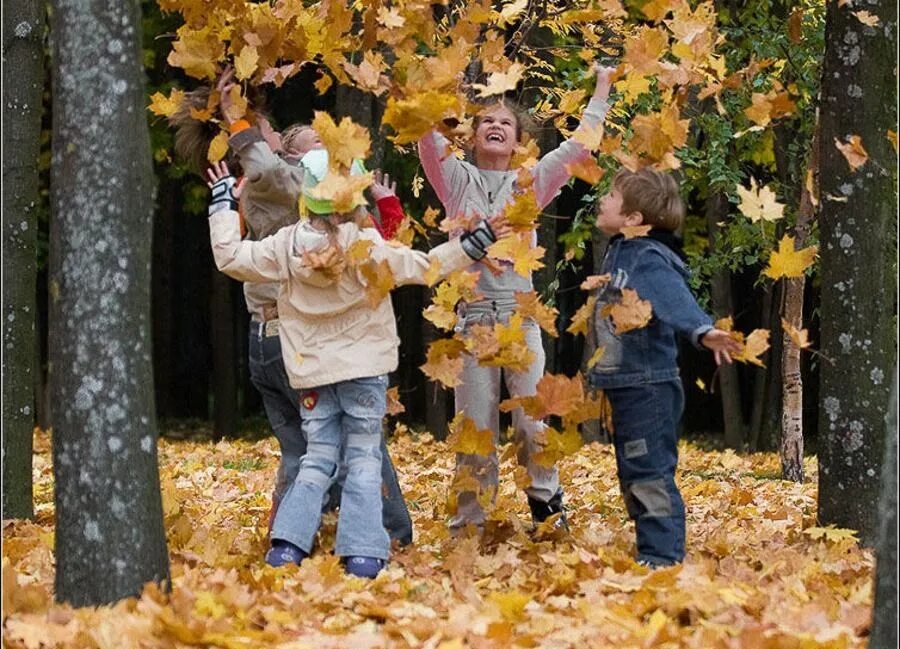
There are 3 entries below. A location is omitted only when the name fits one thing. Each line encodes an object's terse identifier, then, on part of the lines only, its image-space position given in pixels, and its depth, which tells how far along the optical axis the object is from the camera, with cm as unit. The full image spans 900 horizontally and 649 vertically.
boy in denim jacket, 992
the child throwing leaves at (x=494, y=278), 1113
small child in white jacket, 1002
